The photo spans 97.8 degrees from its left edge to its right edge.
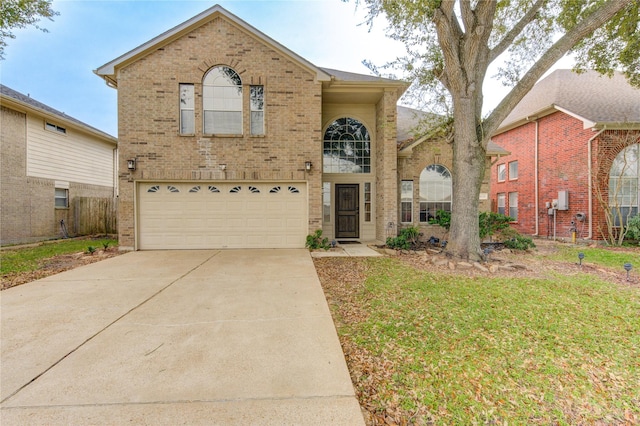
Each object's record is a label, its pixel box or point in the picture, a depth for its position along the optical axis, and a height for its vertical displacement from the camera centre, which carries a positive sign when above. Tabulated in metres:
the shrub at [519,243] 8.58 -1.12
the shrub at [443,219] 9.20 -0.38
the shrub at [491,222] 9.12 -0.48
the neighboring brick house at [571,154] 9.77 +2.09
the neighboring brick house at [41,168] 10.09 +1.76
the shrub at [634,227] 9.33 -0.67
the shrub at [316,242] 8.67 -1.04
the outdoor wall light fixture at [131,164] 8.32 +1.36
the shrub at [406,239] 8.80 -1.01
